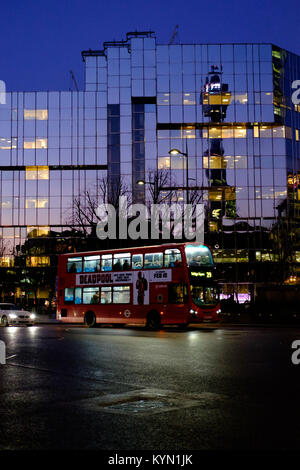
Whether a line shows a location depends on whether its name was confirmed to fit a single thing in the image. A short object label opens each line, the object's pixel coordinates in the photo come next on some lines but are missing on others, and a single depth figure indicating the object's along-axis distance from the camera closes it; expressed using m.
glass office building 68.00
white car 33.78
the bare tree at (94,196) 66.12
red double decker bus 28.05
